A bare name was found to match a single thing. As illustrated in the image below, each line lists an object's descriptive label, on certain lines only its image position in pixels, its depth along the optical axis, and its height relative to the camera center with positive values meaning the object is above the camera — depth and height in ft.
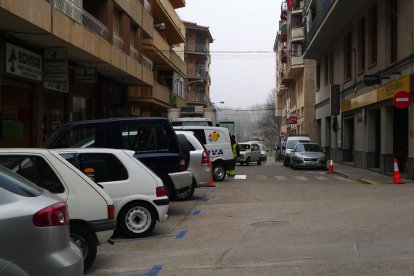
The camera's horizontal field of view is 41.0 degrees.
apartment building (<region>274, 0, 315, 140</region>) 178.19 +22.58
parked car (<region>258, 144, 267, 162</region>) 149.95 -4.45
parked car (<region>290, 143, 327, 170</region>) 100.58 -3.38
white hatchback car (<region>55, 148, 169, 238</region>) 28.32 -2.49
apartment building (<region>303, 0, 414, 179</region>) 72.28 +10.33
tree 315.90 +8.72
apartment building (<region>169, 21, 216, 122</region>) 278.26 +40.81
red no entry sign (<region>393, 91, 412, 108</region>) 64.03 +4.72
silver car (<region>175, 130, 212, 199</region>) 48.67 -2.29
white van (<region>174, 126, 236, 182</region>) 68.03 -0.84
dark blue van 35.91 -0.08
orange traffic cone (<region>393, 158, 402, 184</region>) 64.18 -4.22
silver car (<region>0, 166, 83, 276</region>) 13.35 -2.34
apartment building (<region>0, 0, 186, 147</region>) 49.01 +9.25
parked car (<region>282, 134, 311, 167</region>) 117.99 -1.02
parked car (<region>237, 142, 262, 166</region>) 126.72 -3.21
